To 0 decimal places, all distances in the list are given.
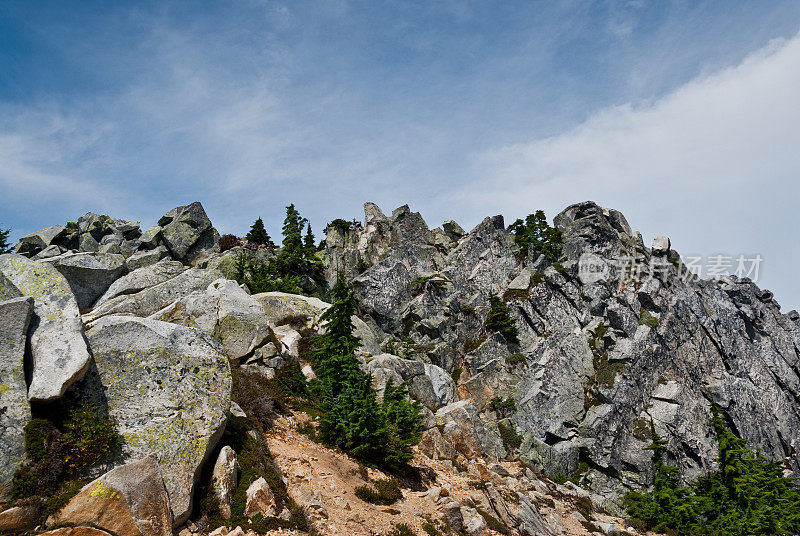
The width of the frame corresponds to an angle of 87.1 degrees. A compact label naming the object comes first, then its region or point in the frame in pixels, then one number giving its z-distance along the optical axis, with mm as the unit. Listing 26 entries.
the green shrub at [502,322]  51344
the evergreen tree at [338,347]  20984
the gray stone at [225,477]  12383
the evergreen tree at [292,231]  55250
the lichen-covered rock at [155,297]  29562
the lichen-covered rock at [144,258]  43000
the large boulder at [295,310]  30938
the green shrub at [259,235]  60656
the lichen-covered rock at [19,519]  9234
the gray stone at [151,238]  51094
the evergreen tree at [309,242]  58006
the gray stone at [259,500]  12523
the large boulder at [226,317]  22891
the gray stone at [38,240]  46997
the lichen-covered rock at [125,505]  9898
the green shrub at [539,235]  62094
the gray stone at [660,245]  63750
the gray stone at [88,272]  34875
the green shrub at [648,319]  52381
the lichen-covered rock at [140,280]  35469
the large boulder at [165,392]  11945
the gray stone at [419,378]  27250
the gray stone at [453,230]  70125
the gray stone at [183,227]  52469
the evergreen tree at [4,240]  45781
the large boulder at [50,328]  11148
